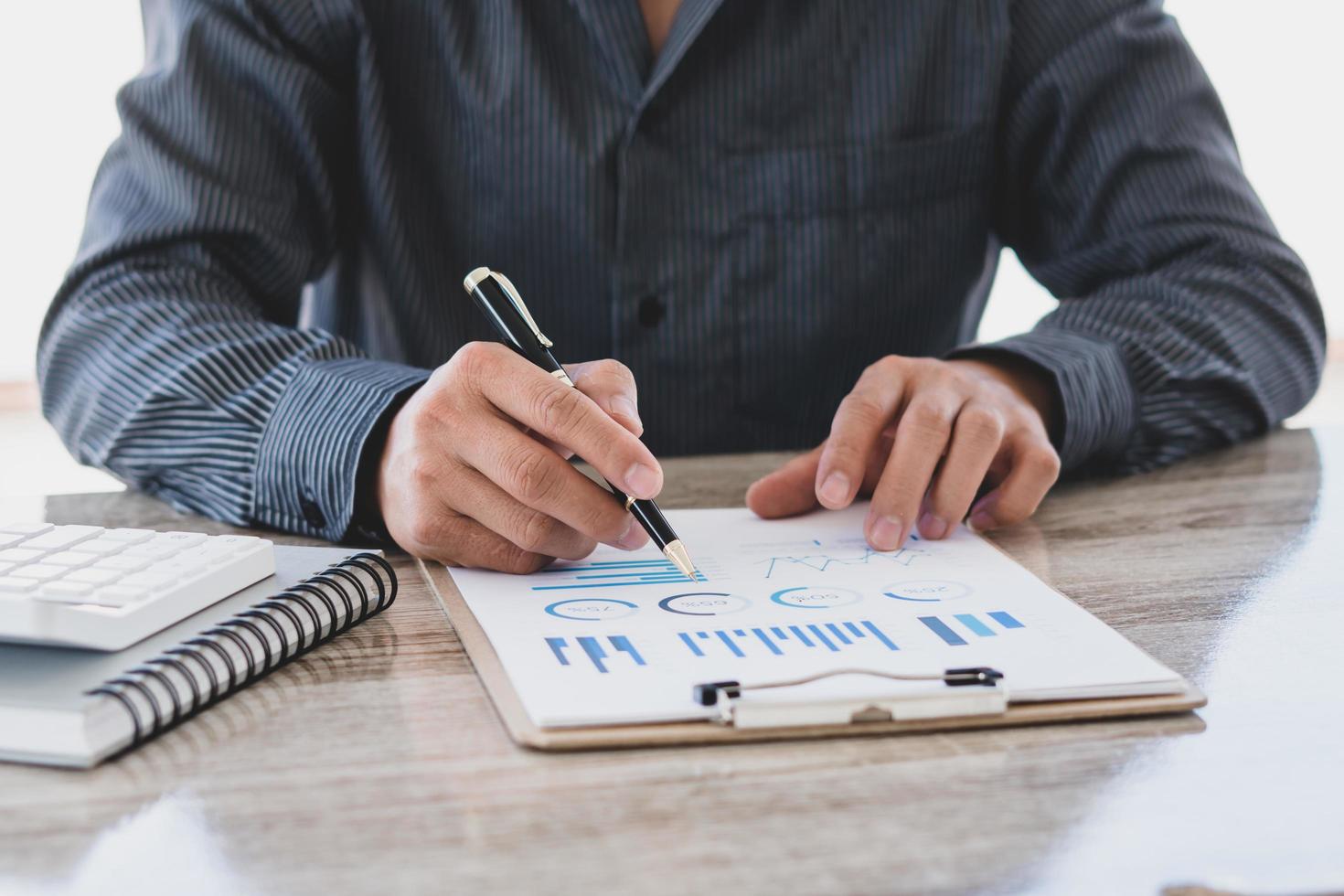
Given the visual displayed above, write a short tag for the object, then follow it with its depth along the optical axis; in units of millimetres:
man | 1005
